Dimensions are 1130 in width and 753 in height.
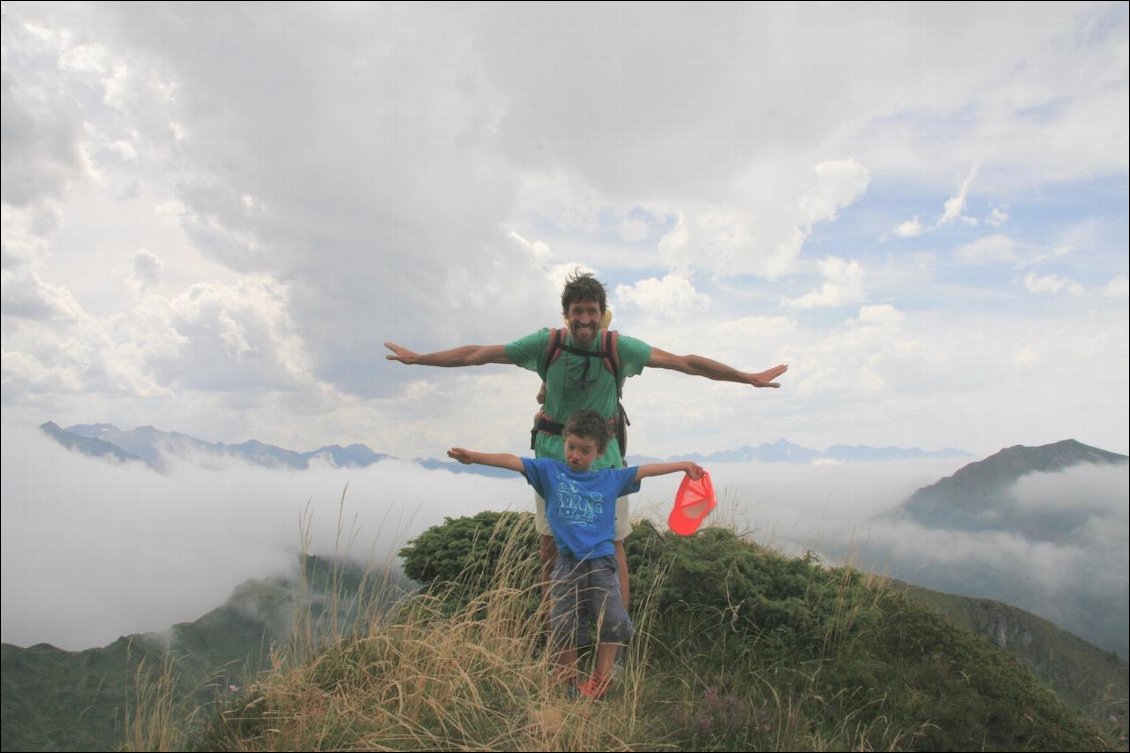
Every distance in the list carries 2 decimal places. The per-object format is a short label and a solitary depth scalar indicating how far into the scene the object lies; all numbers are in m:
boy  5.37
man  5.53
